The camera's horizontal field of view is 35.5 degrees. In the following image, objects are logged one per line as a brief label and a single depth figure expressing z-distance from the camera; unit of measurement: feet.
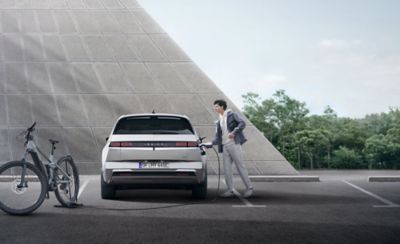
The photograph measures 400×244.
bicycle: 30.50
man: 41.11
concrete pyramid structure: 62.85
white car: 36.37
